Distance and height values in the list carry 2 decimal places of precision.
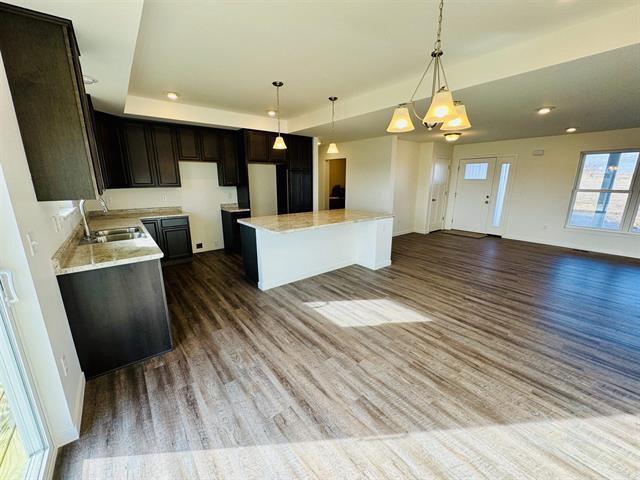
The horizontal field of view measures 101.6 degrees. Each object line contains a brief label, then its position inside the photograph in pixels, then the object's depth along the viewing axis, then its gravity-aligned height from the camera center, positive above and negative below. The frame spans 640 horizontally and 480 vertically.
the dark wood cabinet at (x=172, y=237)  4.29 -0.94
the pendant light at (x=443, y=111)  1.72 +0.47
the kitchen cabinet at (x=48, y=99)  1.48 +0.48
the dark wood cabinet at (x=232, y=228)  5.05 -0.92
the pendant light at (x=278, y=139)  3.33 +0.58
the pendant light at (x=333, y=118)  4.25 +1.01
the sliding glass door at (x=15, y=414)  1.22 -1.16
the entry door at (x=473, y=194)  6.85 -0.34
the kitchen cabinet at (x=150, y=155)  4.14 +0.41
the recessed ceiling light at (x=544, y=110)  3.48 +0.96
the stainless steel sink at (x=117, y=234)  3.02 -0.63
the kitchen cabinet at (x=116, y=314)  1.87 -1.01
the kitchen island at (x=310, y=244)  3.46 -0.95
